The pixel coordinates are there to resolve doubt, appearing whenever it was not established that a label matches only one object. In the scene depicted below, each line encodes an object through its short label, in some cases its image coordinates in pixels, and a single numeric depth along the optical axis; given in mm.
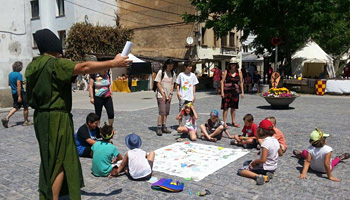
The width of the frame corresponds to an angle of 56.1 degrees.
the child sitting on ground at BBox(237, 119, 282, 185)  4616
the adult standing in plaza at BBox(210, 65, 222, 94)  19438
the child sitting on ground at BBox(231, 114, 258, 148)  6328
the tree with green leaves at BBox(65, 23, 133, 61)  25375
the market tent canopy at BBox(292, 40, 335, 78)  22219
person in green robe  3023
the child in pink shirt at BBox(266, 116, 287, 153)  5812
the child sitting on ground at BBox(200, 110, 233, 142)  6930
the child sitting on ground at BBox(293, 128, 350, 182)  4664
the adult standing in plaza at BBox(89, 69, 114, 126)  7000
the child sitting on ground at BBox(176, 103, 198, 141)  7172
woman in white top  7637
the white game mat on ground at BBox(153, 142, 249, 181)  5090
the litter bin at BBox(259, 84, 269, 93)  18609
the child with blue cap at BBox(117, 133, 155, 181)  4641
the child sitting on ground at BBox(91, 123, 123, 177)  4848
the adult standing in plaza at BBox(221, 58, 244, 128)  8391
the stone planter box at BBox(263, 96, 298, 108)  11590
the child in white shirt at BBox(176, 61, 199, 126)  7668
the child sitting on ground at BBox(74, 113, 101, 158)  5652
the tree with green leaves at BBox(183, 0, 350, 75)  17469
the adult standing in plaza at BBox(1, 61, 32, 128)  8717
